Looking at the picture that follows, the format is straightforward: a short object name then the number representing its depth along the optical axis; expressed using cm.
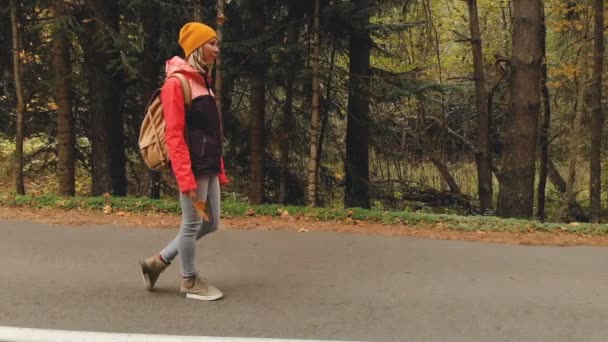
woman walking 374
